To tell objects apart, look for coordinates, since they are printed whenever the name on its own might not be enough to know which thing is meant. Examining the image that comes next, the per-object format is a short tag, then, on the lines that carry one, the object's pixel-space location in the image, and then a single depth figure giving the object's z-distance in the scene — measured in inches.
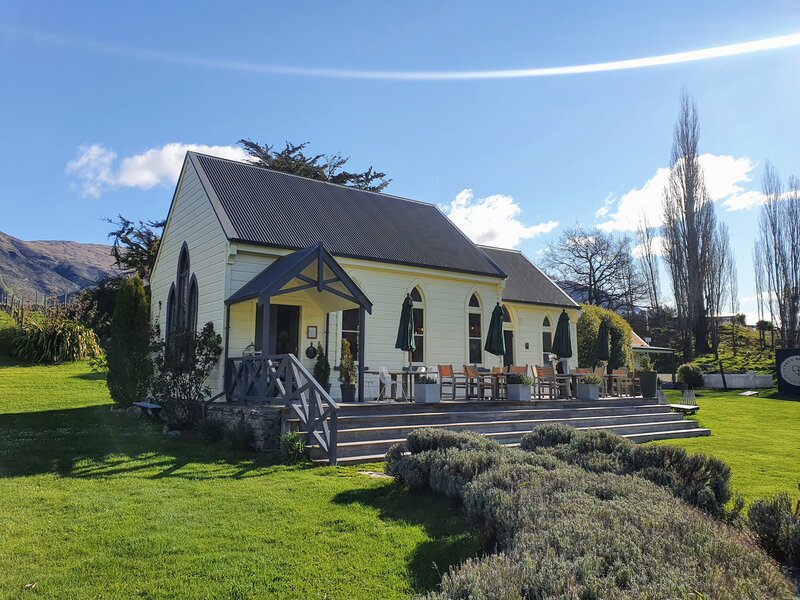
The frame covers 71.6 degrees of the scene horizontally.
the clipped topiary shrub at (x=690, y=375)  1229.7
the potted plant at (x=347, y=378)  563.5
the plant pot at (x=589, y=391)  671.8
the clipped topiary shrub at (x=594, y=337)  1027.9
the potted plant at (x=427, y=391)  517.7
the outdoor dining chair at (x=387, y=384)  589.6
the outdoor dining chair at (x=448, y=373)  591.0
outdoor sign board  1088.8
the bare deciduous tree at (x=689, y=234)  1691.7
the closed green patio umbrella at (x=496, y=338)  666.8
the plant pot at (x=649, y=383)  712.4
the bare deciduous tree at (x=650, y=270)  2010.3
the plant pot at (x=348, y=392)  562.9
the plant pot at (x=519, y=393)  593.3
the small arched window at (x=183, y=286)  687.7
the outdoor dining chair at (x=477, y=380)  596.7
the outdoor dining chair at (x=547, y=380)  652.7
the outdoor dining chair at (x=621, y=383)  737.0
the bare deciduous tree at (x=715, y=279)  1710.1
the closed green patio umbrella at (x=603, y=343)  771.4
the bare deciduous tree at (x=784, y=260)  1654.8
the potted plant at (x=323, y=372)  598.9
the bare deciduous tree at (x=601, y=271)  1988.2
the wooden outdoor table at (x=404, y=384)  578.9
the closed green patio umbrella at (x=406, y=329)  587.8
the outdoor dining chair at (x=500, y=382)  609.0
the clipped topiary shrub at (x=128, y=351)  612.4
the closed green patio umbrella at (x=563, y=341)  738.2
